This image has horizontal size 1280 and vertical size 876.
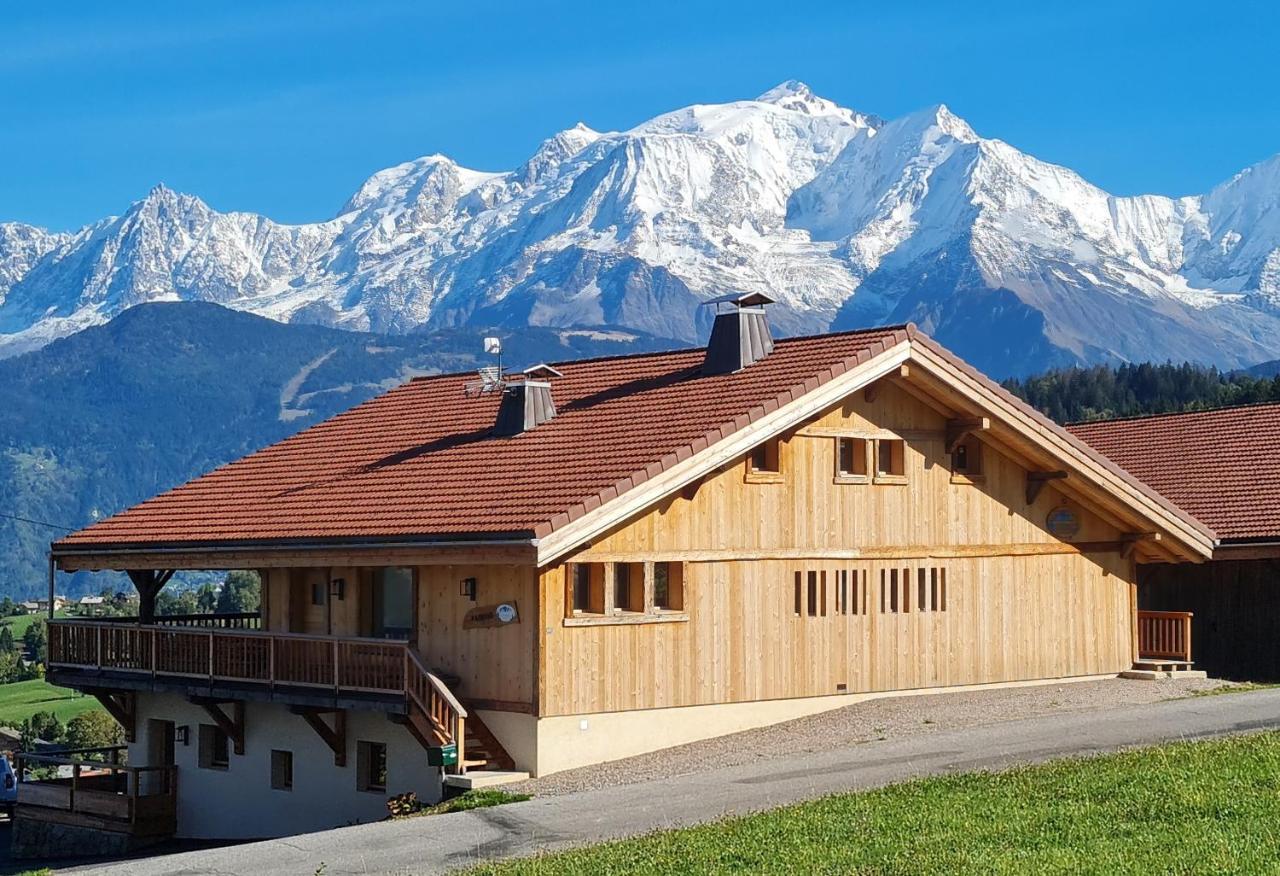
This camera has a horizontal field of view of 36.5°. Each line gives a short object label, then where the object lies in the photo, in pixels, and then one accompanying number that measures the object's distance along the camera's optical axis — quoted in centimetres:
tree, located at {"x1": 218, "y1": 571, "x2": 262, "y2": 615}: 12675
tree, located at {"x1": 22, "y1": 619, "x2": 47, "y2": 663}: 13000
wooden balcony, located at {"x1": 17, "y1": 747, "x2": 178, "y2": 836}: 3069
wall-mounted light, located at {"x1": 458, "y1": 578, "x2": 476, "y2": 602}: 2506
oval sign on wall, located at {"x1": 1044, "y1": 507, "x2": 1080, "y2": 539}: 3053
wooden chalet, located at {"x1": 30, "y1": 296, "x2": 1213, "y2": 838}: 2453
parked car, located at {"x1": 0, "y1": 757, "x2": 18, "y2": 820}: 3877
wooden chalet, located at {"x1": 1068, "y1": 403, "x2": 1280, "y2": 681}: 3234
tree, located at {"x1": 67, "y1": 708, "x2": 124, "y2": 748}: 7962
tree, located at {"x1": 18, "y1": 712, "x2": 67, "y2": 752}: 8902
